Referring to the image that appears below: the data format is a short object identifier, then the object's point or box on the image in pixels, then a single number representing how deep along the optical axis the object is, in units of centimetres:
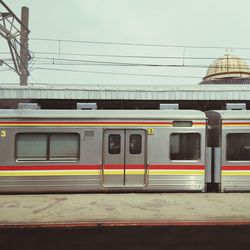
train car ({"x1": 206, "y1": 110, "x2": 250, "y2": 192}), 1089
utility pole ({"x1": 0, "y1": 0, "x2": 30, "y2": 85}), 1345
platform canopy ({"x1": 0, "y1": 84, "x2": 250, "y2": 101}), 1739
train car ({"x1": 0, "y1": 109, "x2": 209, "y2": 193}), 1063
